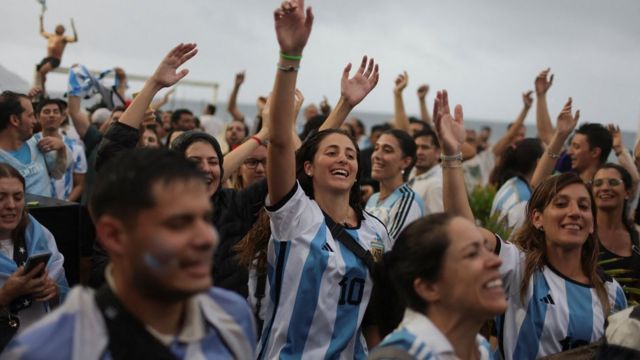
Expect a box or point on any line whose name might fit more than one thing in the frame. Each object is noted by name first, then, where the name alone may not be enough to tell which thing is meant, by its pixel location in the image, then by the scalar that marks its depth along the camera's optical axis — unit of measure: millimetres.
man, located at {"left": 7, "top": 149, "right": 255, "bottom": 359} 1889
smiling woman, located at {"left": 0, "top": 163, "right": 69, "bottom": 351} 3520
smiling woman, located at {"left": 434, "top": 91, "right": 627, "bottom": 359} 3561
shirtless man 10109
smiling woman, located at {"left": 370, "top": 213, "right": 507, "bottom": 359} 2480
